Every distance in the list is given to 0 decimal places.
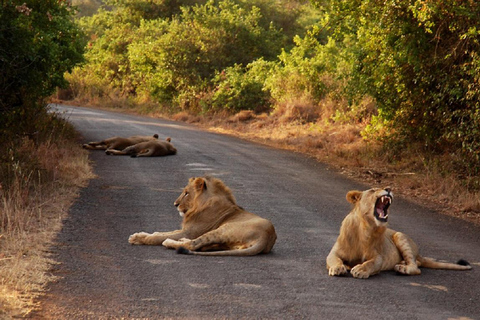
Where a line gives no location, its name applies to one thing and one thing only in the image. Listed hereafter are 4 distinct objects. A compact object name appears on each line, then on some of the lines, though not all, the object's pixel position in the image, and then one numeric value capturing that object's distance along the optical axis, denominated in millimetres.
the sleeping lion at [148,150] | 34437
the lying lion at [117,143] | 35906
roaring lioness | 14344
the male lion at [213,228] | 16078
